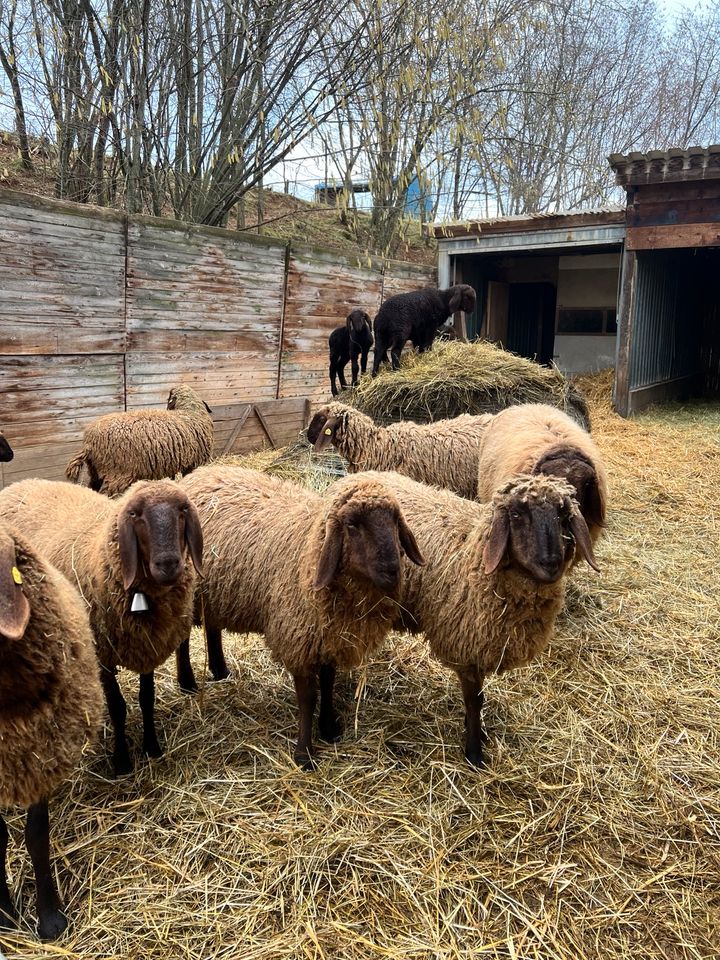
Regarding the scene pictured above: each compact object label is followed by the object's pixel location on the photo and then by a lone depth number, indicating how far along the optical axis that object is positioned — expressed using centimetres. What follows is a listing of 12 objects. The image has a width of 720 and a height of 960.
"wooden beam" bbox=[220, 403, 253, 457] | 875
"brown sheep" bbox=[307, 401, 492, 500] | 550
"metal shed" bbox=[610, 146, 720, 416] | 1045
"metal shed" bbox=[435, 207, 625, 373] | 1191
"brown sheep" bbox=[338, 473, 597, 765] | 286
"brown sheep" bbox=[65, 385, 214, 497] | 595
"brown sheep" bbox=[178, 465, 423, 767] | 298
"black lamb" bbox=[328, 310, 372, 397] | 822
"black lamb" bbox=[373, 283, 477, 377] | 807
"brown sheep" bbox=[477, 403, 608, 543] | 423
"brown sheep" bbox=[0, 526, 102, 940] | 218
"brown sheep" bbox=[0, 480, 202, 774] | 282
